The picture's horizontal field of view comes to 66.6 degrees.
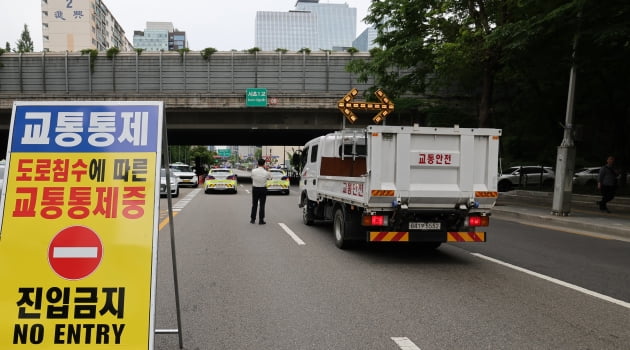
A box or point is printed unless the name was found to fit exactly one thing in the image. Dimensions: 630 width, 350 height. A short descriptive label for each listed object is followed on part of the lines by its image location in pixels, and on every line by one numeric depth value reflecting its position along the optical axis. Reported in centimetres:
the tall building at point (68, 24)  9356
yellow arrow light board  1554
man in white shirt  1220
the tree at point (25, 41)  7694
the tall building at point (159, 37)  18525
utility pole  1376
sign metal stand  363
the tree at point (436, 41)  1791
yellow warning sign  312
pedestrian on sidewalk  1403
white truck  711
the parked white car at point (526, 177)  2830
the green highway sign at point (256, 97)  3111
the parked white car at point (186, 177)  2991
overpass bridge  3312
